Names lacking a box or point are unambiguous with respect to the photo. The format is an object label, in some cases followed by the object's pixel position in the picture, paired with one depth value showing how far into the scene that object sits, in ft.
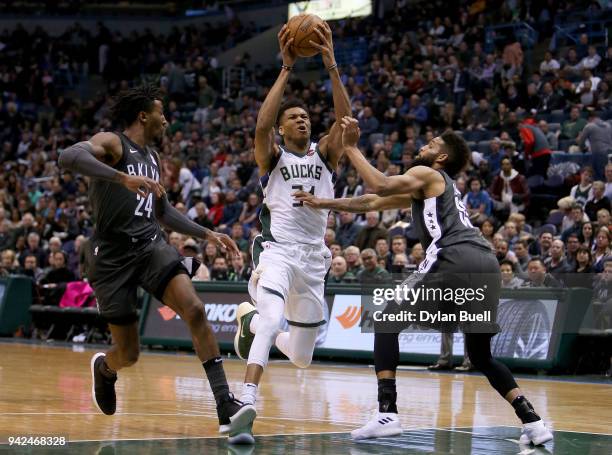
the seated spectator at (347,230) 59.11
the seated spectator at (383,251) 52.65
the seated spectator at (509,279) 46.03
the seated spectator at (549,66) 68.85
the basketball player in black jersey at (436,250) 23.06
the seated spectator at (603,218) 48.39
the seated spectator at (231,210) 67.56
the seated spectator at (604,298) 44.06
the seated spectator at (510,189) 57.06
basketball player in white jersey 25.18
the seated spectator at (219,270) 57.82
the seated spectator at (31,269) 68.74
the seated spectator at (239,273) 57.47
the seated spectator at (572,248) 46.92
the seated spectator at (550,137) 61.00
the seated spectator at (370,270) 49.96
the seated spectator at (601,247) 45.68
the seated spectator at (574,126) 60.85
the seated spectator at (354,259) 52.85
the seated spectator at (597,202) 51.72
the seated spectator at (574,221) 49.98
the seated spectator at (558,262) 46.00
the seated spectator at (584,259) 45.32
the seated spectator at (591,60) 67.56
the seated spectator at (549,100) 65.62
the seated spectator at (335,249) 54.11
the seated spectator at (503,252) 47.50
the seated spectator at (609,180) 52.47
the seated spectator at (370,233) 55.52
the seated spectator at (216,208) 68.13
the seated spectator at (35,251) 71.00
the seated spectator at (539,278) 45.60
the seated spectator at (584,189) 53.57
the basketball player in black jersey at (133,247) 23.20
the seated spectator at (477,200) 55.11
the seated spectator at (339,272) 52.33
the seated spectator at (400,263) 49.21
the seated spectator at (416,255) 49.49
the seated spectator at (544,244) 48.62
